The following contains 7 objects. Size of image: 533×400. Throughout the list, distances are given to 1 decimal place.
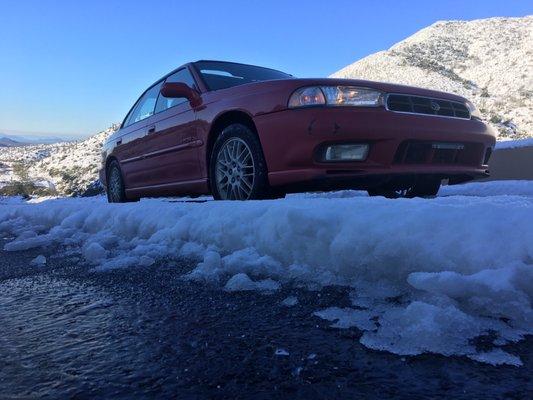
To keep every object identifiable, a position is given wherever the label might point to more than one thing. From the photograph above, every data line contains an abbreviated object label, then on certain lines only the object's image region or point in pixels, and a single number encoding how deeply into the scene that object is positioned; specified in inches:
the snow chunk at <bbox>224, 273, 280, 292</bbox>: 74.2
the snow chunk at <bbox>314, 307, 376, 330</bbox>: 56.0
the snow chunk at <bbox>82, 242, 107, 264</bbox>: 108.9
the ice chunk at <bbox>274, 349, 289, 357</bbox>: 50.0
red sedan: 131.1
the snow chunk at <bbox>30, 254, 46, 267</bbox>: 112.5
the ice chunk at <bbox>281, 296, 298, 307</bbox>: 66.1
